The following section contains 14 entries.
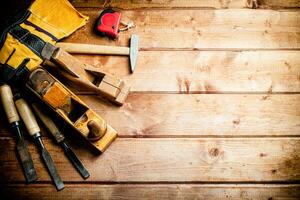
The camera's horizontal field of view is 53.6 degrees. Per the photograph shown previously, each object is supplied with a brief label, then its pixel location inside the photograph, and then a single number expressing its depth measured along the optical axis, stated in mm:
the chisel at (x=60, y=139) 1313
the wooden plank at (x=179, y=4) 1554
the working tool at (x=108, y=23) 1479
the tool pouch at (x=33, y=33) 1361
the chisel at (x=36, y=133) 1303
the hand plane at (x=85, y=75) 1315
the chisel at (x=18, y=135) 1312
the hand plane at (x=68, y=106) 1245
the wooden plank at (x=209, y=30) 1491
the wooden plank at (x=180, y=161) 1314
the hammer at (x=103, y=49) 1442
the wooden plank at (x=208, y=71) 1426
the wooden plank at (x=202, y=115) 1370
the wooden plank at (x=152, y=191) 1293
